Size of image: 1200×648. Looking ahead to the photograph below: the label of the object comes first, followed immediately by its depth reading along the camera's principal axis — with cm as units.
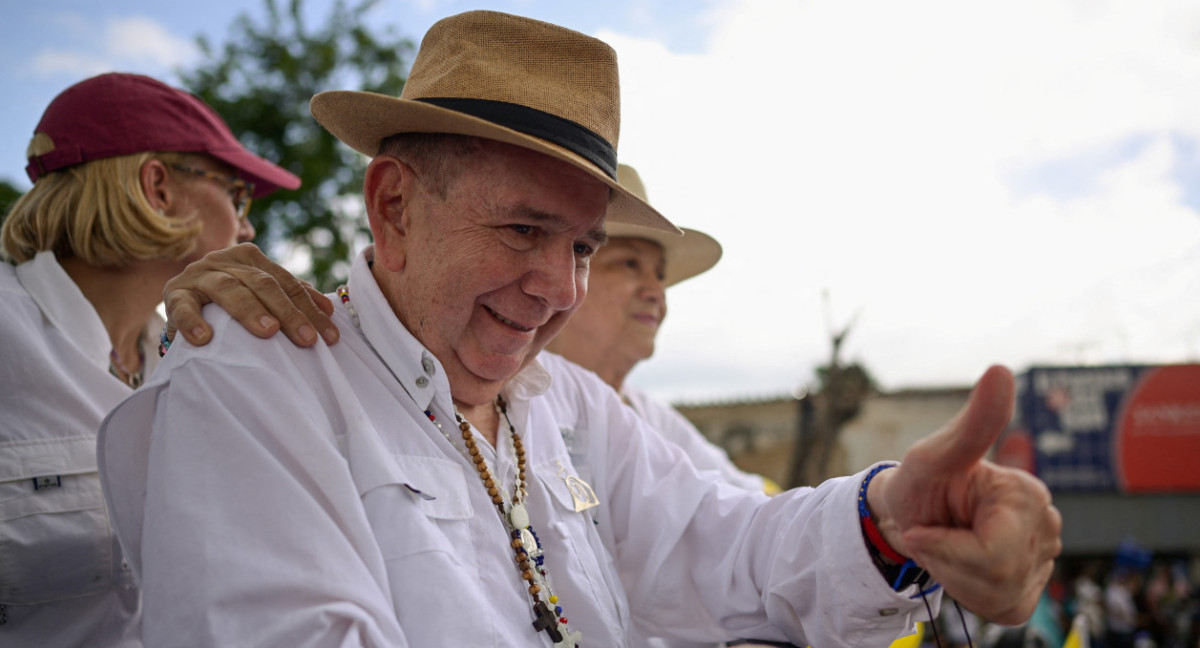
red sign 1992
